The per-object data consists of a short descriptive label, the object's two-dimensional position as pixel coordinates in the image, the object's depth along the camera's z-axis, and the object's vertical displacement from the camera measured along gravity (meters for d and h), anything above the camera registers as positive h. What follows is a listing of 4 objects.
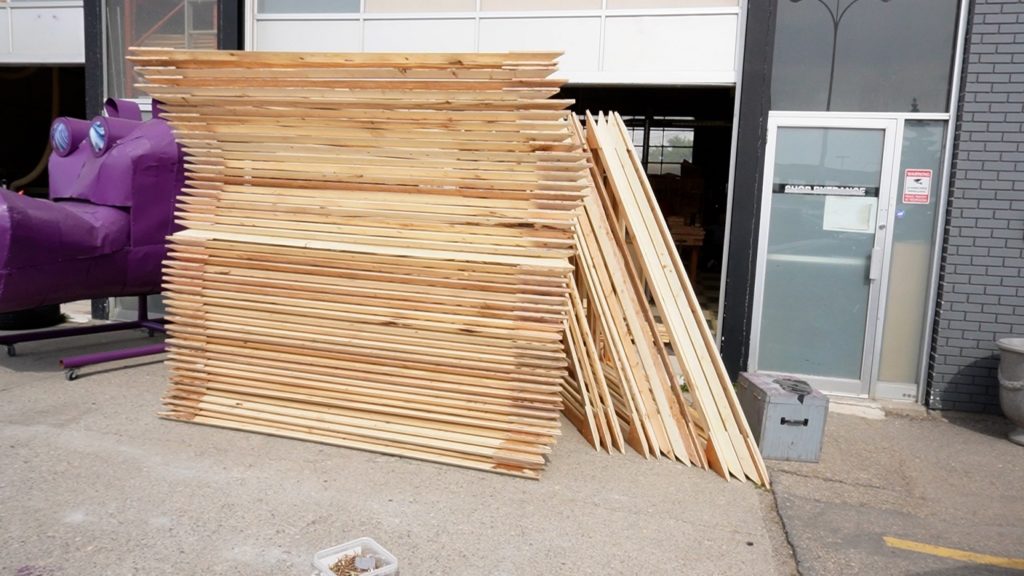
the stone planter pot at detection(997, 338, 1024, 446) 5.26 -1.11
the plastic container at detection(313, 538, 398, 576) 2.87 -1.50
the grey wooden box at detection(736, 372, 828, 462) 4.75 -1.36
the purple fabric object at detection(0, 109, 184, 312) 5.41 -0.32
